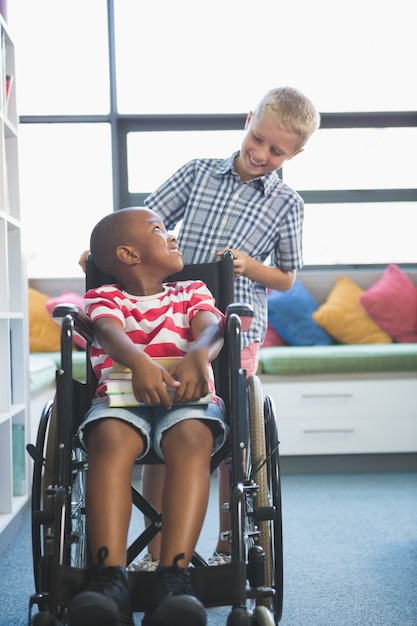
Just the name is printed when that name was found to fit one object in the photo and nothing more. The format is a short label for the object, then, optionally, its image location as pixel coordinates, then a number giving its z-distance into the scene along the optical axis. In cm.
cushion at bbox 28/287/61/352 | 405
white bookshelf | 279
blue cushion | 415
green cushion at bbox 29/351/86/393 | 308
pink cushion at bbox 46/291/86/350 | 407
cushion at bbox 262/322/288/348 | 420
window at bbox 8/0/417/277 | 452
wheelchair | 131
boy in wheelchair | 124
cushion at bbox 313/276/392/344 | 416
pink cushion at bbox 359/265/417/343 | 417
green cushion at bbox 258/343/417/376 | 368
